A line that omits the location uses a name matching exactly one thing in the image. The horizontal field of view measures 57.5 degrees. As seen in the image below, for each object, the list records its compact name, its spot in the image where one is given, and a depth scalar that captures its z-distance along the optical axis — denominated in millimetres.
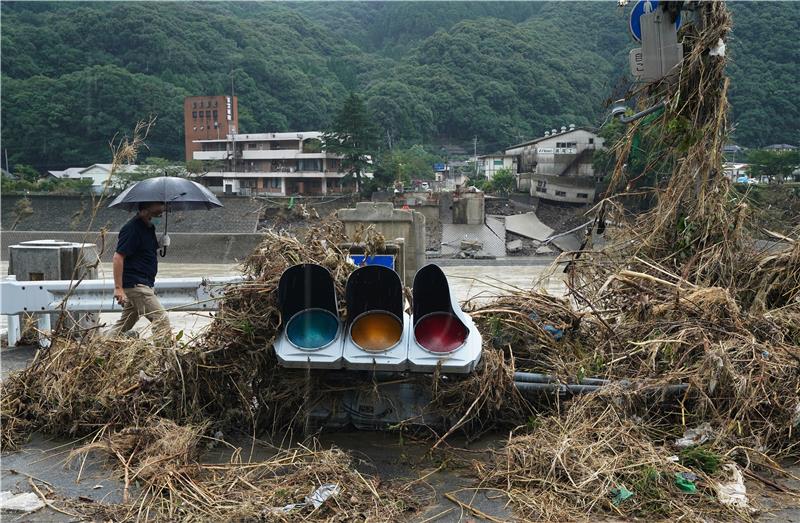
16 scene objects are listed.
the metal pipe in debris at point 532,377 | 4747
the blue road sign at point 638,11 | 6402
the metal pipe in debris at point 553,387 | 4594
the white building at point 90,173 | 85562
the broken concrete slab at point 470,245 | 43031
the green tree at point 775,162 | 54062
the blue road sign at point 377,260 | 5620
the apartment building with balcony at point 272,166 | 78062
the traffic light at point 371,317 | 4520
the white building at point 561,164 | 62656
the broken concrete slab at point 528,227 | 51719
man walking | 6207
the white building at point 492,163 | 91438
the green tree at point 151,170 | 70800
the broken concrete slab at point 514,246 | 46000
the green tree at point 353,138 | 73625
